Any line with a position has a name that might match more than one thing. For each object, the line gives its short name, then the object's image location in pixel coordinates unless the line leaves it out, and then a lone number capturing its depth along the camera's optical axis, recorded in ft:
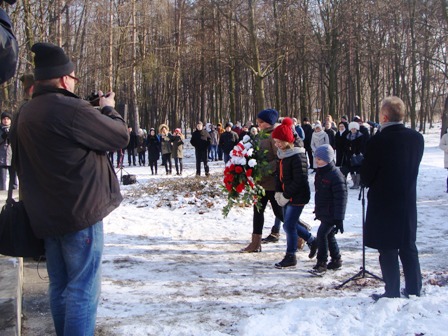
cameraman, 9.69
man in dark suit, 14.78
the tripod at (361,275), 18.03
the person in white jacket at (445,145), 39.36
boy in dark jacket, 19.62
